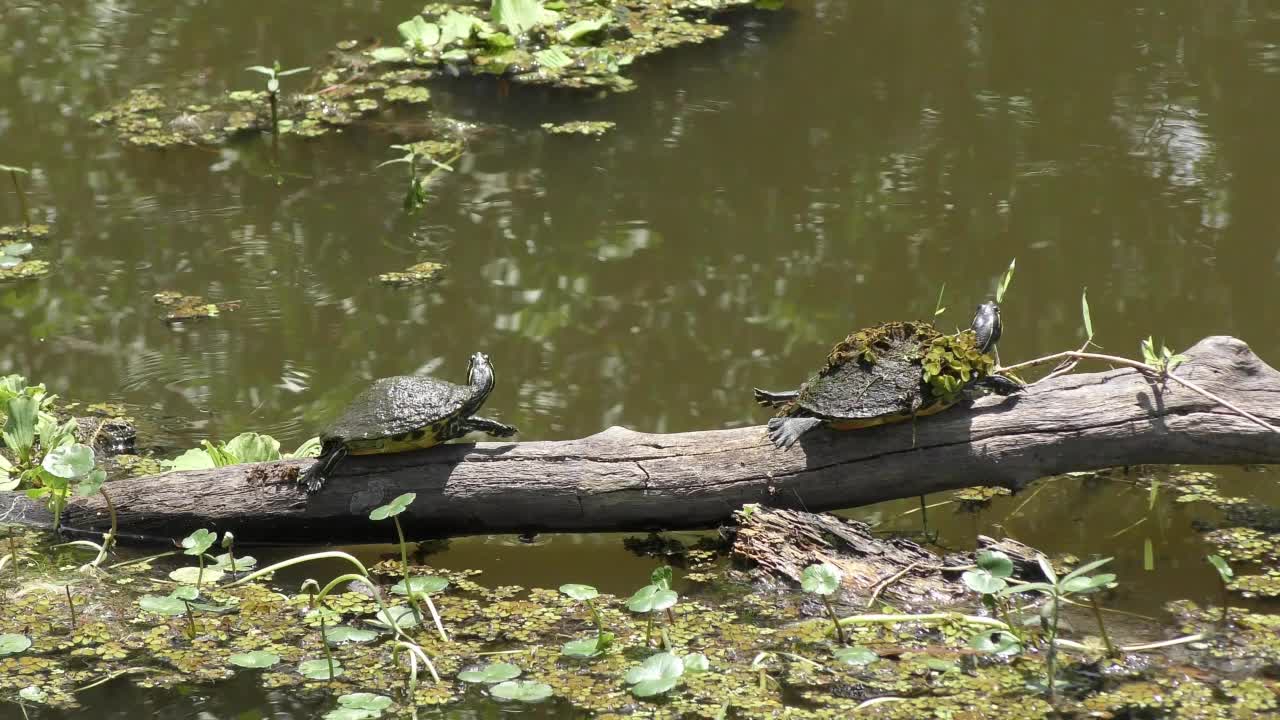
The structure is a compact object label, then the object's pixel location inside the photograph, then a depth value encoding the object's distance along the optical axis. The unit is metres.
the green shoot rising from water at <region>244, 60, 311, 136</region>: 12.71
